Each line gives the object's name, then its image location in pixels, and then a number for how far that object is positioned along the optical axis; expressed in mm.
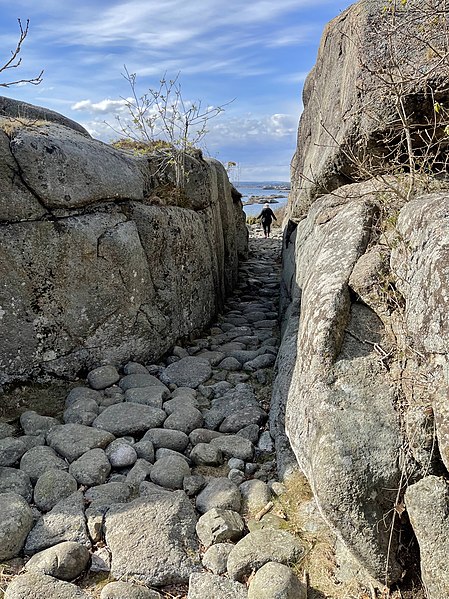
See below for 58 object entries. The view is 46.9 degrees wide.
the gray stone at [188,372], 6109
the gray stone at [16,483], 3979
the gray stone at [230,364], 6543
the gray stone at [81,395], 5496
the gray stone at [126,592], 3023
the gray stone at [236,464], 4410
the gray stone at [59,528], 3520
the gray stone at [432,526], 2766
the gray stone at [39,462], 4226
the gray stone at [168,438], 4676
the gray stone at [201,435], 4766
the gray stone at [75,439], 4512
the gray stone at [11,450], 4422
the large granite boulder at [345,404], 3088
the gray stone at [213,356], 6723
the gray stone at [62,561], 3244
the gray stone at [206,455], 4469
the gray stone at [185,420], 4941
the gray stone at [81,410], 5121
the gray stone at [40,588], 2998
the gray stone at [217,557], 3283
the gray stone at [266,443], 4664
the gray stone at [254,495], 3910
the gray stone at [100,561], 3320
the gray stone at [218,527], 3516
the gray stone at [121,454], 4406
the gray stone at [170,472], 4156
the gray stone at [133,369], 6152
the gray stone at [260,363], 6473
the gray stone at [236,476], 4246
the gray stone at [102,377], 5852
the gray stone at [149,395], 5418
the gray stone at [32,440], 4652
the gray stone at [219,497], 3873
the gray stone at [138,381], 5855
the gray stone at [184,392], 5648
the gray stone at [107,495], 3837
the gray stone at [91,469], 4184
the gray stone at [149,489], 3972
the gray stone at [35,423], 4942
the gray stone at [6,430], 4840
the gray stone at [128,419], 4875
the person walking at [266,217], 19375
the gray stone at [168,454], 4458
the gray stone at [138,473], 4164
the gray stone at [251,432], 4809
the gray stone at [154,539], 3262
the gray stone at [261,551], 3207
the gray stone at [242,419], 5020
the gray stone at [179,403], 5238
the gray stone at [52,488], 3914
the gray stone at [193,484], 4082
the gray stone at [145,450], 4535
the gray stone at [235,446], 4555
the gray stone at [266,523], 3674
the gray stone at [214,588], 3027
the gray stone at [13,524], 3453
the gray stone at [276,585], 2918
